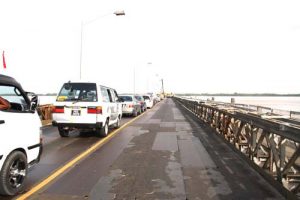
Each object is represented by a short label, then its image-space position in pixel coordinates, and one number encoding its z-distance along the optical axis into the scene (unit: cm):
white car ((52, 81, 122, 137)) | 1309
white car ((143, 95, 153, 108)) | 4508
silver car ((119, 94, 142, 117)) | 2691
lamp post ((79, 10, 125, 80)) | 2358
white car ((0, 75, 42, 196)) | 563
